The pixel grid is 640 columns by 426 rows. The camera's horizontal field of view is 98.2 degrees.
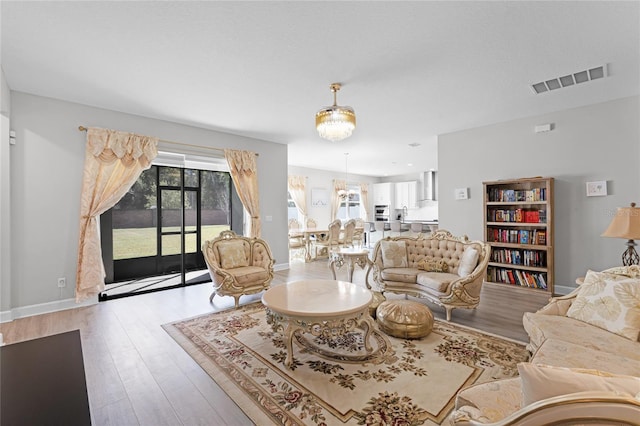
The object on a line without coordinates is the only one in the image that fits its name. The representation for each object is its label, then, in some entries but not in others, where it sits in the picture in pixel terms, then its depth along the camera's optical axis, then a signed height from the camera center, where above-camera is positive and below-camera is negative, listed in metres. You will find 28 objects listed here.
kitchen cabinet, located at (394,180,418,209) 10.53 +0.71
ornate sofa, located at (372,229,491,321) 3.25 -0.75
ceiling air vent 3.08 +1.55
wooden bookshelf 4.32 -0.33
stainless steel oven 11.34 +0.05
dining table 7.32 -0.57
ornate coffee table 2.30 -0.81
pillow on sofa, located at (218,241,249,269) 4.11 -0.60
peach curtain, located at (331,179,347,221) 10.18 +0.53
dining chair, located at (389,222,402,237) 9.23 -0.47
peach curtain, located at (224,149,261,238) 5.45 +0.69
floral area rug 1.80 -1.27
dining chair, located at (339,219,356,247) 7.66 -0.55
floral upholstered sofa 0.75 -0.75
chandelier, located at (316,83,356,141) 3.09 +1.04
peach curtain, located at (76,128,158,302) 3.86 +0.46
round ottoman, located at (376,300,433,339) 2.73 -1.07
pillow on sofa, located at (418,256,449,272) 3.78 -0.73
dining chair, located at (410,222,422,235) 8.54 -0.44
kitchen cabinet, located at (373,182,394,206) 11.21 +0.81
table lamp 2.80 -0.15
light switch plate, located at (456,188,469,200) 5.31 +0.37
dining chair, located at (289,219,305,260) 7.33 -0.63
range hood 9.94 +0.97
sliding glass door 4.66 -0.14
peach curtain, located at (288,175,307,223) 8.89 +0.72
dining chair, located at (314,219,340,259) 7.32 -0.77
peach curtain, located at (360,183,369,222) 11.49 +0.56
